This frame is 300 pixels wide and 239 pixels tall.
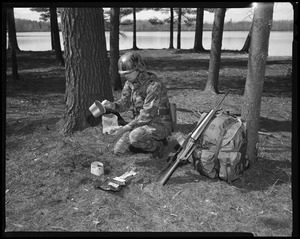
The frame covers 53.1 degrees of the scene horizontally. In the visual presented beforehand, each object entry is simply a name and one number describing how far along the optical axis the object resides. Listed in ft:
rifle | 14.09
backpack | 14.06
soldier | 14.90
